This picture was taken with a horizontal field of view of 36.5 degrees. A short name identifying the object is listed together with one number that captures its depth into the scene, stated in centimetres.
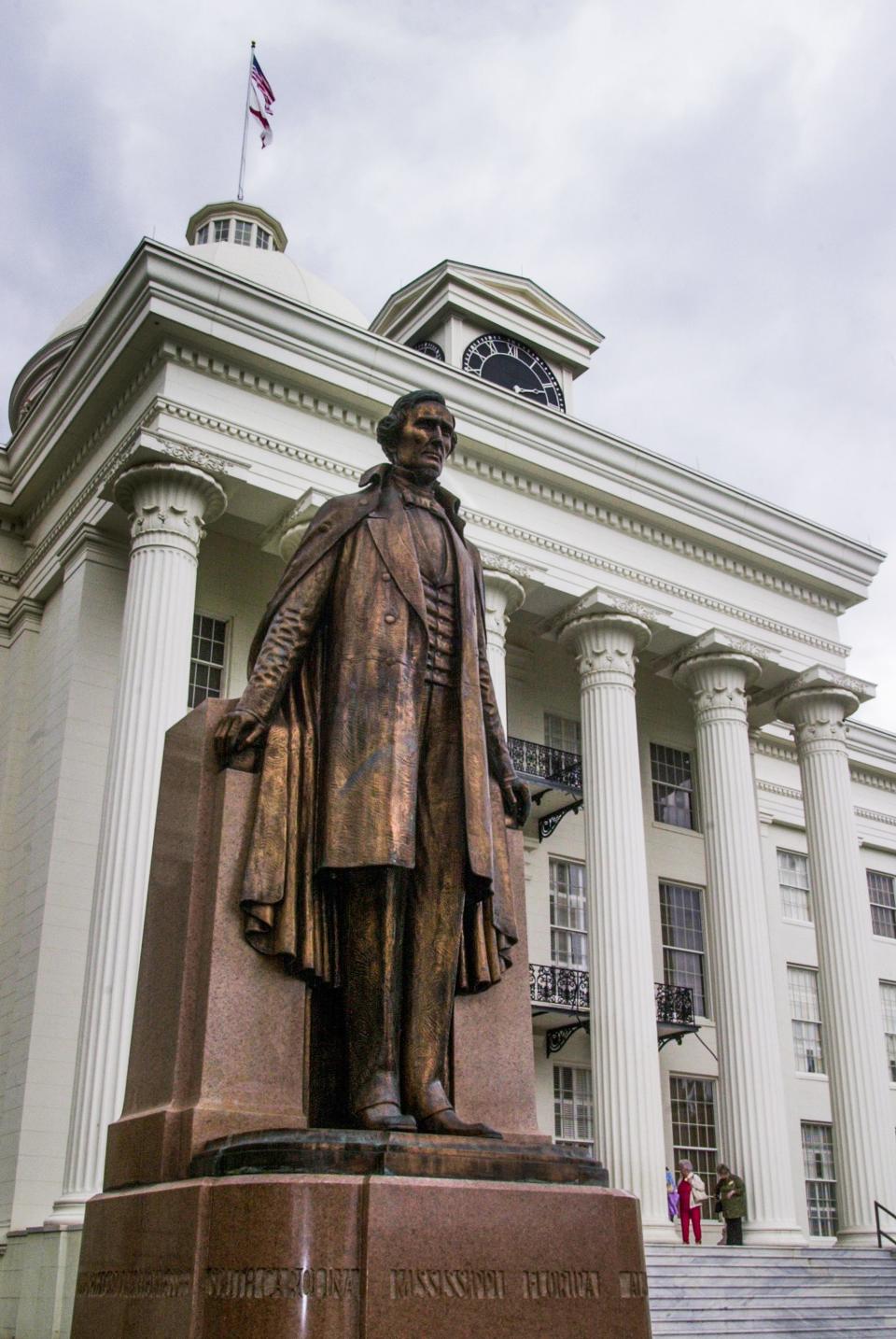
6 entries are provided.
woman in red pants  2194
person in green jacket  2152
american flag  3325
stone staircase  1612
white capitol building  1891
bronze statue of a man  496
